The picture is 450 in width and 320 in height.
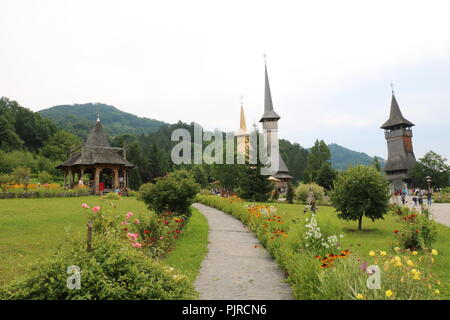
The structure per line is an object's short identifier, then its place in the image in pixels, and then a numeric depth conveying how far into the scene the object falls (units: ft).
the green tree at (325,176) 152.59
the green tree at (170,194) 42.04
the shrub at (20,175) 96.78
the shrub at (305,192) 109.91
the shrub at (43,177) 128.47
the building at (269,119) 214.69
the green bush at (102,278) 13.64
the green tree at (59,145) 224.66
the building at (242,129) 236.43
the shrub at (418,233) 34.53
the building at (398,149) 188.55
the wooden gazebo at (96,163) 106.32
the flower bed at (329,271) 13.60
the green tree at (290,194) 109.83
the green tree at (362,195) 48.70
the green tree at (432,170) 165.17
